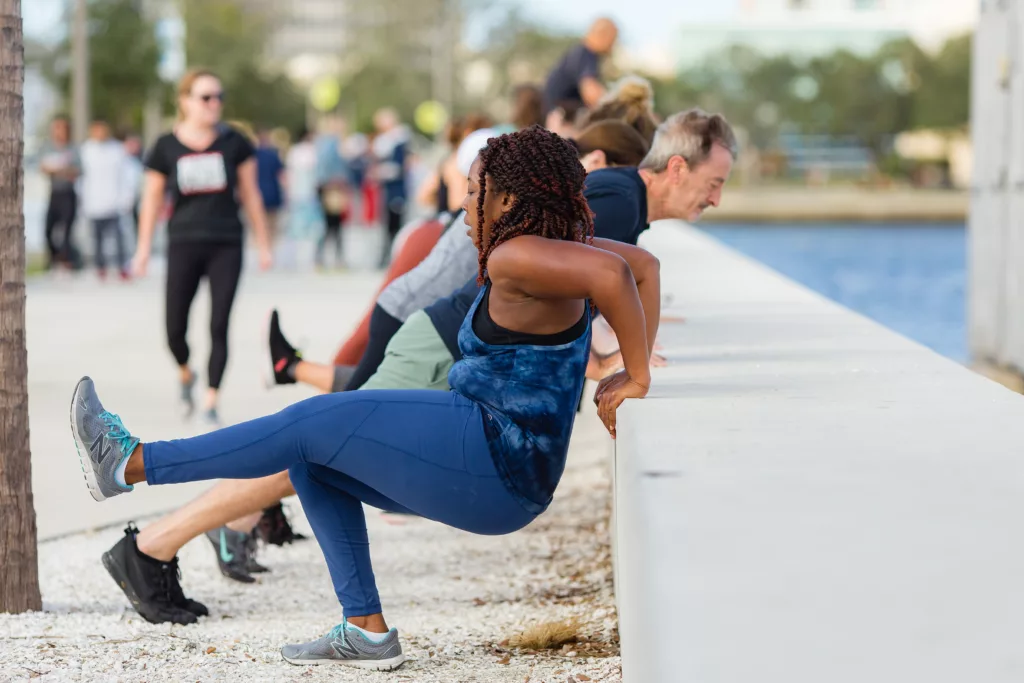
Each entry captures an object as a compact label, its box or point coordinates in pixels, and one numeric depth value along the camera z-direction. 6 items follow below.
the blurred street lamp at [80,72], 21.91
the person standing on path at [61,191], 18.11
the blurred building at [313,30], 181.38
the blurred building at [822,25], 95.19
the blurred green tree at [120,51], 33.75
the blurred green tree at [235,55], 58.06
